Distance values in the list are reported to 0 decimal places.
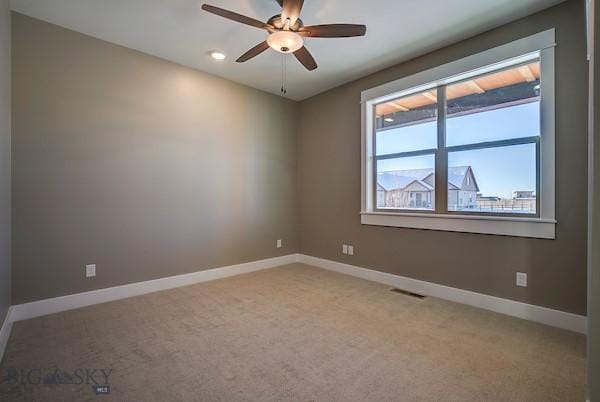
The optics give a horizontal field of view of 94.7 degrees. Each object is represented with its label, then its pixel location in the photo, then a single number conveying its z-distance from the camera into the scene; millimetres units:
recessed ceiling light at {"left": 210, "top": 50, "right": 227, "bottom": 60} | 3168
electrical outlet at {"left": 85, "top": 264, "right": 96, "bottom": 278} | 2822
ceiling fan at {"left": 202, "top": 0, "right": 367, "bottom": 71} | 2025
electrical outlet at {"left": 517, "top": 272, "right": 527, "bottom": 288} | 2531
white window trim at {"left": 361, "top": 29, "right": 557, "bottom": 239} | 2385
